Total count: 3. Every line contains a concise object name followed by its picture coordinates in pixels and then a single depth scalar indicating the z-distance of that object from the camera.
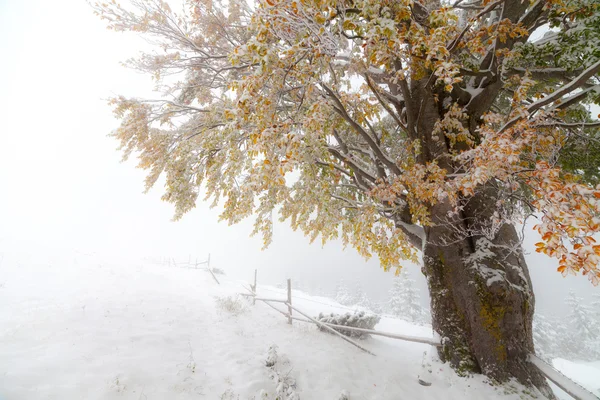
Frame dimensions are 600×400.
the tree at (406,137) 3.28
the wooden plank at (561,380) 3.85
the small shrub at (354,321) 7.99
